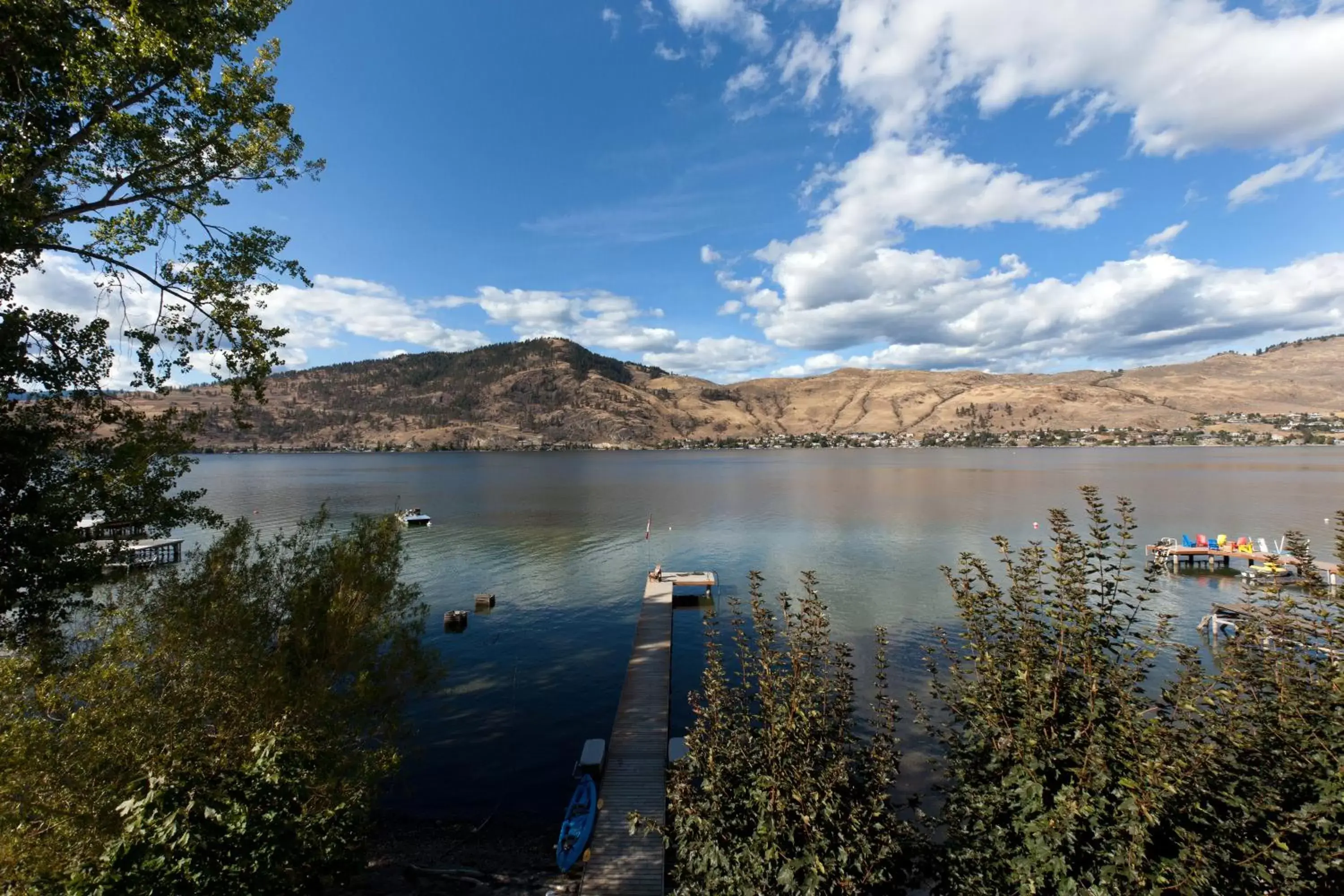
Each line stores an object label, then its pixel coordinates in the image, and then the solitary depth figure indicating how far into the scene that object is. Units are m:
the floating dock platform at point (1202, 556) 48.97
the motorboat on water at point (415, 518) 74.56
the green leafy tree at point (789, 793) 9.15
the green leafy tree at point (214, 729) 7.78
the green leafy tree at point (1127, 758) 7.43
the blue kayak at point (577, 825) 16.48
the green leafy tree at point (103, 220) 10.53
